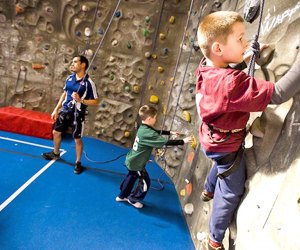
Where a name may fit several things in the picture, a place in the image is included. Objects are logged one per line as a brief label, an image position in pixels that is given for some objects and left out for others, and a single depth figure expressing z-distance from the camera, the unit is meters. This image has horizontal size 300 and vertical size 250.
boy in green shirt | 2.06
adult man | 2.67
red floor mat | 3.64
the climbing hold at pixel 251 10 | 1.52
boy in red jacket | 0.85
